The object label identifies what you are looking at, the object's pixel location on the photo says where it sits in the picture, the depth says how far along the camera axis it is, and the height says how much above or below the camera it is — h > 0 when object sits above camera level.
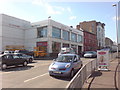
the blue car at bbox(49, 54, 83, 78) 7.33 -1.22
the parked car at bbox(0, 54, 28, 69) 11.34 -1.28
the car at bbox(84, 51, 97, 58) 25.59 -1.57
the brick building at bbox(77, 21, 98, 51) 55.22 +6.34
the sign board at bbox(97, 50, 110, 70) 9.87 -0.97
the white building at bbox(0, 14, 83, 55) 31.16 +4.10
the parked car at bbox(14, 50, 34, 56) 22.56 -0.79
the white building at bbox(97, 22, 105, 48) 73.56 +8.71
